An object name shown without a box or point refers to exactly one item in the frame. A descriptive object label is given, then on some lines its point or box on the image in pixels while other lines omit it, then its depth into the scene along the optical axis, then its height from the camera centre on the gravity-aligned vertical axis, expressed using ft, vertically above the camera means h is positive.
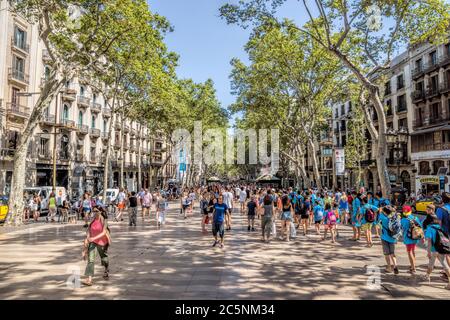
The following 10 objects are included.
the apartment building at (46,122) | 81.51 +20.38
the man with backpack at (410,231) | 22.00 -3.36
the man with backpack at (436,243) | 20.04 -3.86
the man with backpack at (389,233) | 22.77 -3.60
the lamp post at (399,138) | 40.55 +5.79
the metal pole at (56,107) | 99.62 +24.99
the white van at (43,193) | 62.81 -1.44
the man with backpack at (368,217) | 32.45 -3.53
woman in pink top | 20.29 -3.62
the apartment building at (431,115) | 90.33 +20.77
